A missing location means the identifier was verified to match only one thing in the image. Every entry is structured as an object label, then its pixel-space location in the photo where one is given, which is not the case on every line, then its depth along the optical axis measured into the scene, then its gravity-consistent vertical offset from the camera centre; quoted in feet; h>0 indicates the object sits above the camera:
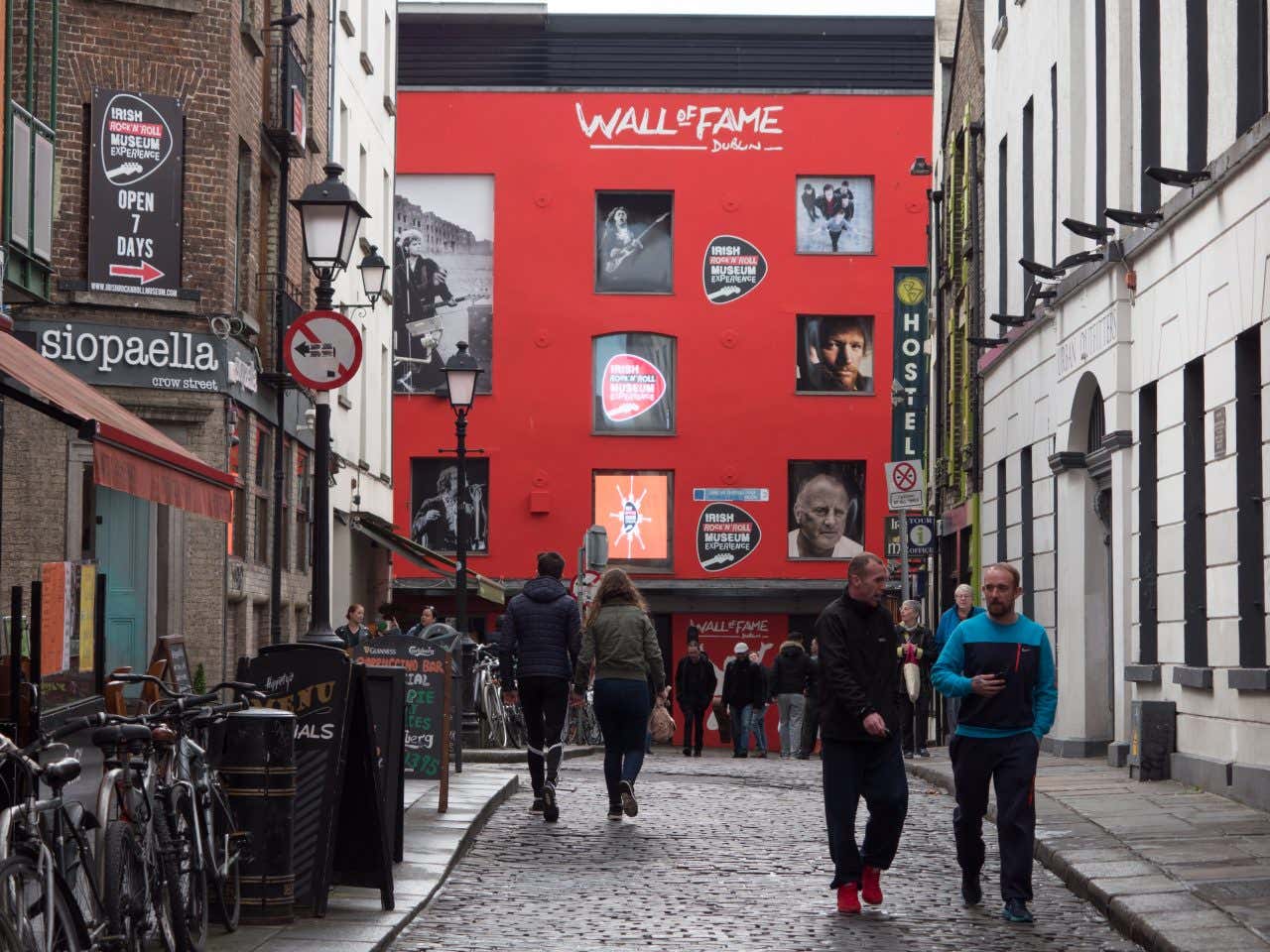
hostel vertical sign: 127.75 +15.29
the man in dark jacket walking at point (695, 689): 102.32 -3.26
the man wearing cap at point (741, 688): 101.81 -3.19
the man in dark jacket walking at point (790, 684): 100.94 -2.96
